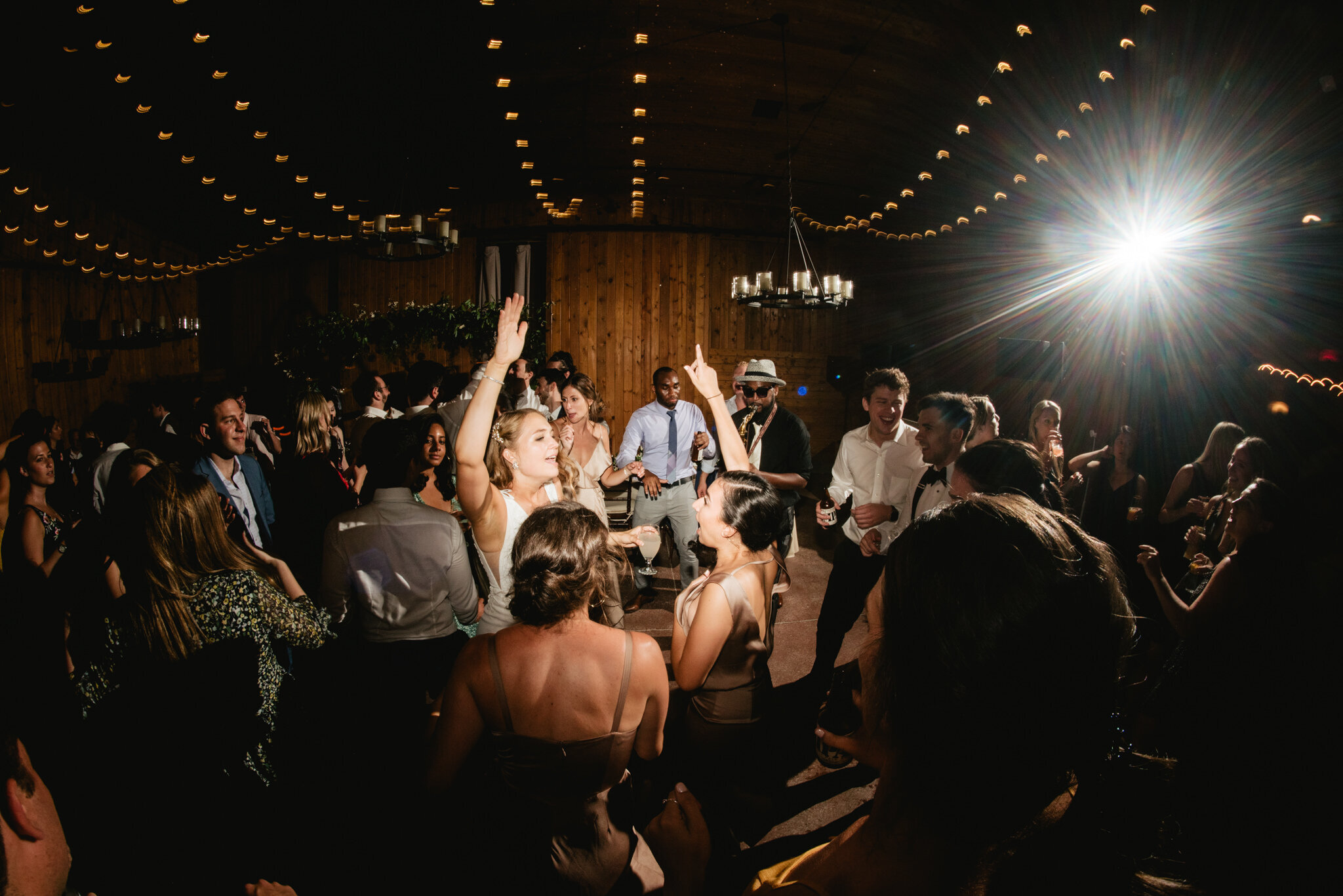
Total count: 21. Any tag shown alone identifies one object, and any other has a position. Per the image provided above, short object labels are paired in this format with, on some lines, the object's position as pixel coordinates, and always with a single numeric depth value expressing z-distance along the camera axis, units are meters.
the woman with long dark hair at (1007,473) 2.22
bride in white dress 2.07
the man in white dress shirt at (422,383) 4.67
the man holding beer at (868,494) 3.04
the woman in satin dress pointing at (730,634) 1.92
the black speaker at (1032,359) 8.38
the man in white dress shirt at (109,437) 3.29
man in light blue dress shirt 4.35
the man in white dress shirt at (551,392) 5.65
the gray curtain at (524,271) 10.55
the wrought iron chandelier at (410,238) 6.55
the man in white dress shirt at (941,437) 2.86
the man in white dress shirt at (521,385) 6.05
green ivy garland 9.42
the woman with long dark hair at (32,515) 2.86
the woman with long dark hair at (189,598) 1.67
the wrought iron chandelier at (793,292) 6.01
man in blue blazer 3.19
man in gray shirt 2.14
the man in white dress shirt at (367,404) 4.76
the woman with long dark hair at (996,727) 0.63
